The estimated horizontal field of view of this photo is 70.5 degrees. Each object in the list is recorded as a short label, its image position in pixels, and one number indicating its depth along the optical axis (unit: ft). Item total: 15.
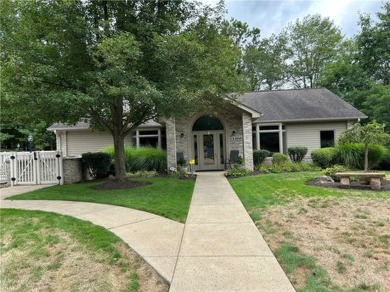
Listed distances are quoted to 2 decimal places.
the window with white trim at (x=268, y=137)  57.72
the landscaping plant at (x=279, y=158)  50.39
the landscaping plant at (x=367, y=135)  34.19
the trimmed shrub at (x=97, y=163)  42.68
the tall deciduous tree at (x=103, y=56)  26.91
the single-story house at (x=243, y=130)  50.60
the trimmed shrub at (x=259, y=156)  51.52
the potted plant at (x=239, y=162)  47.52
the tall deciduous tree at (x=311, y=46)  102.58
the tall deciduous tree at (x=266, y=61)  108.27
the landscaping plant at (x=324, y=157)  48.52
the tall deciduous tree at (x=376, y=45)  72.59
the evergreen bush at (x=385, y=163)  49.58
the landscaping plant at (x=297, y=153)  54.60
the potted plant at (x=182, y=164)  47.57
